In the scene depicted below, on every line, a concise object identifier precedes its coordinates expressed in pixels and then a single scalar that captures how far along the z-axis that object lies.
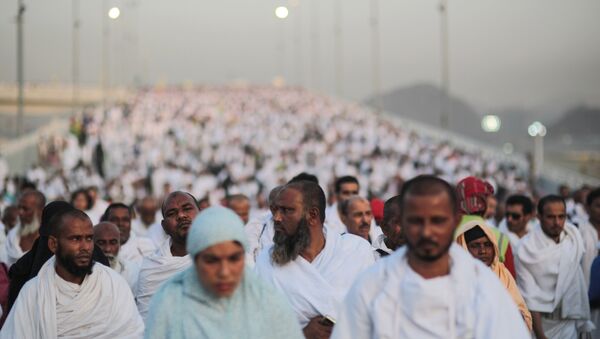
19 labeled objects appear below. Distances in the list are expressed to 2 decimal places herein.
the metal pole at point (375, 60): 53.00
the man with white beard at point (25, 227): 9.54
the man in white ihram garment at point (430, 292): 3.98
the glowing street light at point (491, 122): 32.94
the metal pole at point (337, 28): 68.25
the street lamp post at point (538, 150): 31.48
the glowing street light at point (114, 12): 17.34
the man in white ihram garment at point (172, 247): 7.09
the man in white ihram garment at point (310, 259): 5.82
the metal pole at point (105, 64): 57.88
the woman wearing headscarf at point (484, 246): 6.20
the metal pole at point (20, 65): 24.01
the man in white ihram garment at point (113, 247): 8.22
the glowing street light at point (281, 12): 18.29
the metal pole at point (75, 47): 39.39
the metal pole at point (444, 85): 40.59
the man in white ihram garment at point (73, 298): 6.01
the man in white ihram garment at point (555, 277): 8.71
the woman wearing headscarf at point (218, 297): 4.11
